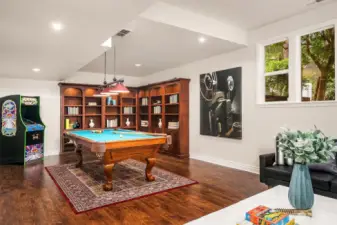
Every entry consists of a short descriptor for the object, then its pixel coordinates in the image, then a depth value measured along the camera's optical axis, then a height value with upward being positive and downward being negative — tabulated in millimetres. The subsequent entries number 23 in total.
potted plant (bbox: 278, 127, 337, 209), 1514 -288
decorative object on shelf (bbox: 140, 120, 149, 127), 7752 -348
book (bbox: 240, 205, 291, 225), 1290 -630
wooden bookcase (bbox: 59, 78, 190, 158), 6248 +157
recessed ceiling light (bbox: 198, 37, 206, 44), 4176 +1428
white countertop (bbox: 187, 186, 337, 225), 1447 -712
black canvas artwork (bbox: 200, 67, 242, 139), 4918 +232
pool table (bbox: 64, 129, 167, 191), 3270 -547
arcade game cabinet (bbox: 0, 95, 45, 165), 5461 -534
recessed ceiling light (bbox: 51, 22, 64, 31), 2736 +1119
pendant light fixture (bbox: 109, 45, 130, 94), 4098 +470
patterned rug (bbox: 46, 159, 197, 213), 3156 -1224
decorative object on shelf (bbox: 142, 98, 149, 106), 7822 +406
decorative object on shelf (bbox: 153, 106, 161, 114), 7164 +123
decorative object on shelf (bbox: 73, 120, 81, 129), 6896 -367
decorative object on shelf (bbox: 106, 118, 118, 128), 7584 -339
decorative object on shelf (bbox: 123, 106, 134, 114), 8008 +120
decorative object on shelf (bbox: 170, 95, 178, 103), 6445 +436
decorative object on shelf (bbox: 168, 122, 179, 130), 6405 -350
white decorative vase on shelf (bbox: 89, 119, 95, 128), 7230 -350
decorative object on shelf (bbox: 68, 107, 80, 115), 6981 +75
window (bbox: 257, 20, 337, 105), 3645 +841
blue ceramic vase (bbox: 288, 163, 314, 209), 1552 -540
